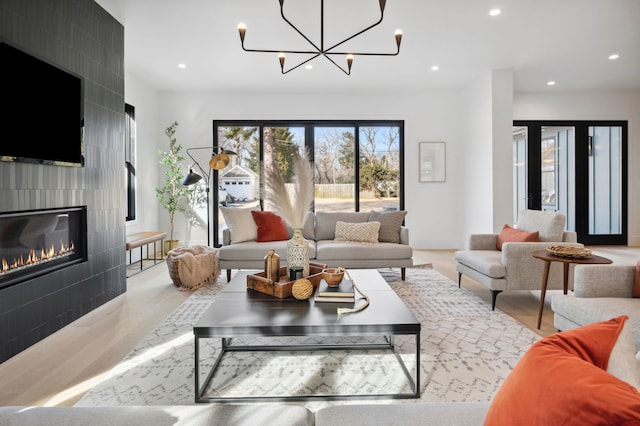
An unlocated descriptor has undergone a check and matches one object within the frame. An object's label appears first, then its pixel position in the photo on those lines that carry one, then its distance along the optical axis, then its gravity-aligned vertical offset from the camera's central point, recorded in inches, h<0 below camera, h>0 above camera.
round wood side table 107.4 -14.0
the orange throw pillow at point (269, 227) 185.5 -7.7
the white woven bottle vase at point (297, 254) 101.1 -11.2
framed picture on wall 277.6 +34.6
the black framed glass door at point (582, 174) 282.8 +25.5
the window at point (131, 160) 230.5 +30.4
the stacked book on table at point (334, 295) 88.4 -19.0
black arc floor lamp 228.8 +27.4
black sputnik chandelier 123.8 +55.4
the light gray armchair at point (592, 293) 88.5 -20.0
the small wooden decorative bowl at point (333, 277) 95.9 -16.2
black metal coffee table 74.1 -21.5
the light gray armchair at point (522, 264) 132.5 -18.5
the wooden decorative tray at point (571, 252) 110.6 -11.9
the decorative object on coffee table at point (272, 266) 99.3 -13.9
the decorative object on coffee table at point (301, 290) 91.4 -18.3
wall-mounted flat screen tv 99.3 +28.6
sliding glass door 274.4 +37.0
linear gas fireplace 101.5 -8.9
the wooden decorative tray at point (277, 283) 94.0 -18.0
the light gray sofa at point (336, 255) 171.8 -19.3
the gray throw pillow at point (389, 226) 187.5 -7.5
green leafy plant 249.8 +16.8
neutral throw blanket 162.9 -23.9
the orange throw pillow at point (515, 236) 143.1 -9.9
